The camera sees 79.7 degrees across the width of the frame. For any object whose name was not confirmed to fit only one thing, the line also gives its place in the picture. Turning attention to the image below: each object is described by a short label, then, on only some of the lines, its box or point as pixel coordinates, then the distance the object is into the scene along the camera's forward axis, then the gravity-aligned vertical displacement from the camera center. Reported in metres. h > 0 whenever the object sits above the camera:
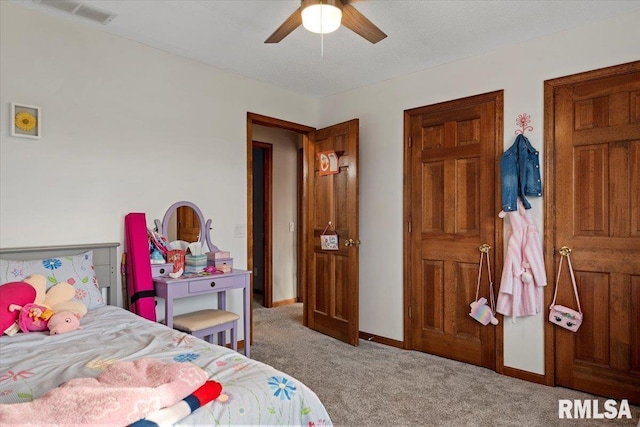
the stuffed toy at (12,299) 1.82 -0.42
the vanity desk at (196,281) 2.69 -0.51
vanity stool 2.71 -0.80
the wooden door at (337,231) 3.62 -0.22
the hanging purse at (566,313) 2.60 -0.70
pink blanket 0.96 -0.51
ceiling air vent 2.33 +1.29
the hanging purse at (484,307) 2.97 -0.75
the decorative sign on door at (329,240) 3.82 -0.28
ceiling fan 1.88 +1.03
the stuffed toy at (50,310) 1.86 -0.49
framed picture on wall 2.33 +0.58
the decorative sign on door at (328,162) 3.83 +0.51
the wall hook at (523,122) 2.84 +0.66
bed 1.21 -0.58
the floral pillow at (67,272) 2.09 -0.33
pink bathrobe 2.73 -0.43
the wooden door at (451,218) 3.03 -0.06
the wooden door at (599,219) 2.46 -0.06
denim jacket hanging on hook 2.73 +0.27
